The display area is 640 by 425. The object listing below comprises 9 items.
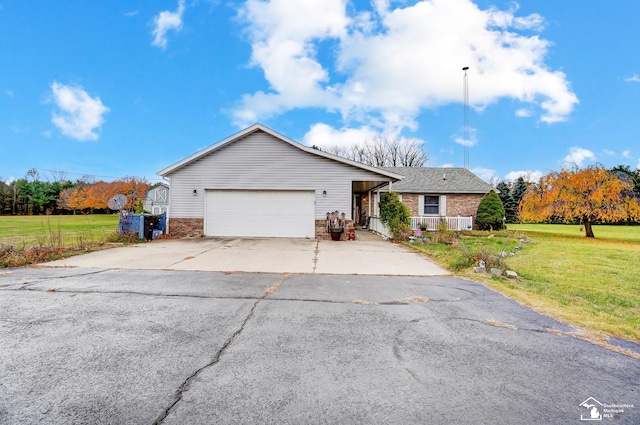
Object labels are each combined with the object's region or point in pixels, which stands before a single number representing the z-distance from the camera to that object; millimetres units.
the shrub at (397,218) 13195
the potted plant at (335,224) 13383
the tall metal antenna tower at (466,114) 22053
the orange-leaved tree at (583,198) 15391
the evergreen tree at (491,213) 19250
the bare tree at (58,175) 48362
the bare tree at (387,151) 41188
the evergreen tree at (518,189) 33147
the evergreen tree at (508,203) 32625
